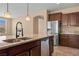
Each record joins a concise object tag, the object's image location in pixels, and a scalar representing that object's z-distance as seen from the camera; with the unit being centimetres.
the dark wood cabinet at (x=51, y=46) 205
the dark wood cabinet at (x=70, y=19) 287
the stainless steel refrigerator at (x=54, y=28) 299
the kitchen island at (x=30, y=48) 80
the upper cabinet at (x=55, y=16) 322
